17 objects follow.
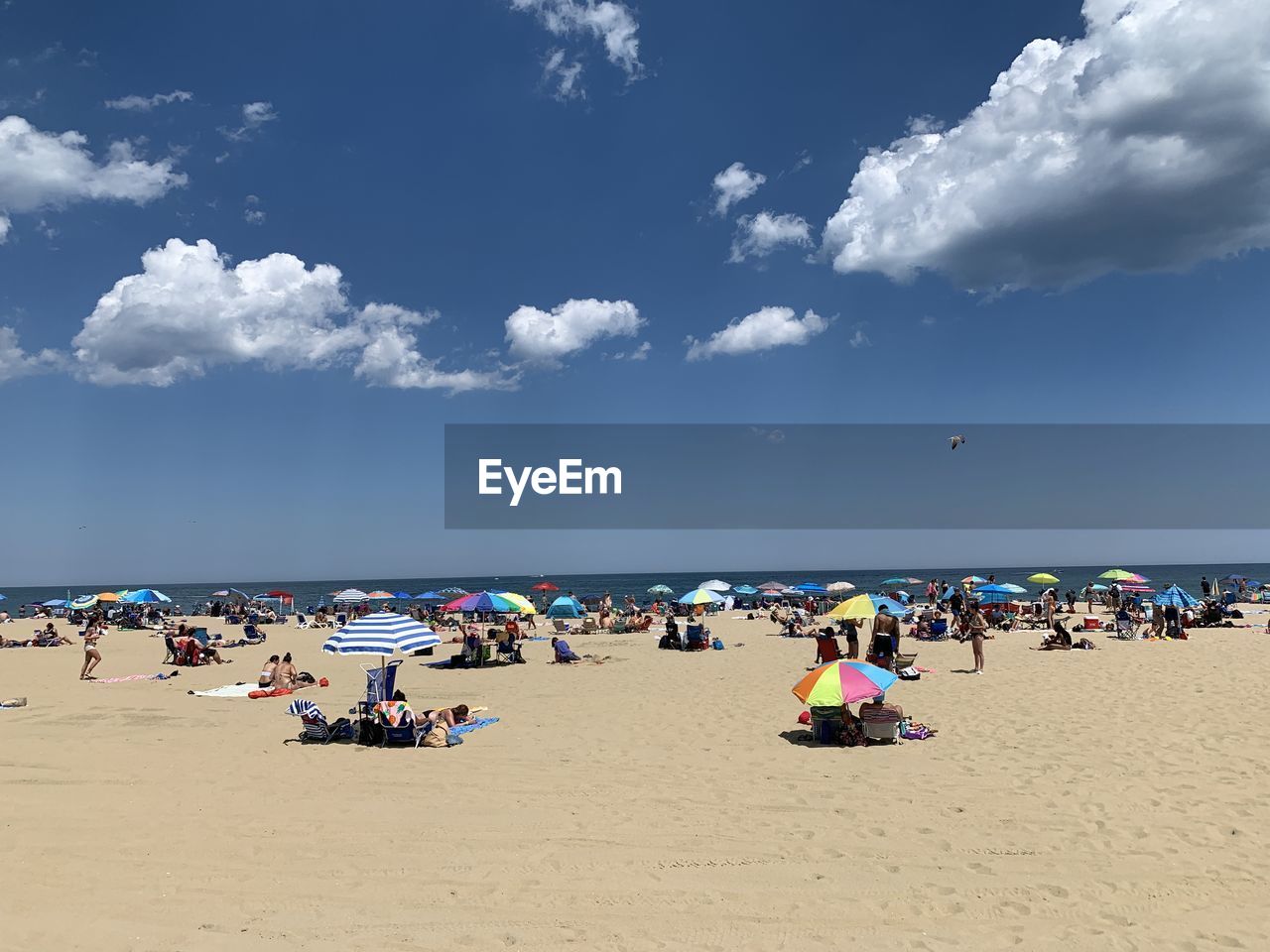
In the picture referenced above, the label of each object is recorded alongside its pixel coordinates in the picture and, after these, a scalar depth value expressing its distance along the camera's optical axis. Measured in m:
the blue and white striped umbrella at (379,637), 10.39
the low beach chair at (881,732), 9.36
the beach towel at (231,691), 13.55
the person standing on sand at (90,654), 15.70
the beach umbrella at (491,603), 19.30
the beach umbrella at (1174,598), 22.23
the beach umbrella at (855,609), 15.27
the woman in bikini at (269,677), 13.77
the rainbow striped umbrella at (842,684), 8.98
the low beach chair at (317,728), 9.65
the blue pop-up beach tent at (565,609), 25.58
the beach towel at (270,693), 13.37
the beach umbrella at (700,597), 25.91
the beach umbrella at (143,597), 29.43
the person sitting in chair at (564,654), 18.61
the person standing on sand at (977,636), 15.09
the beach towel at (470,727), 10.18
